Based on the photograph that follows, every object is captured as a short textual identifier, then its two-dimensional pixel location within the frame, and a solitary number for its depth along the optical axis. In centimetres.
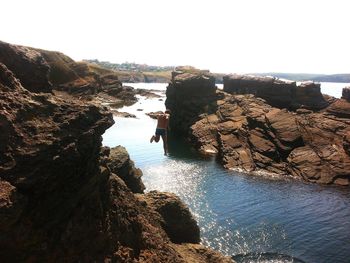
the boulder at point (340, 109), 8011
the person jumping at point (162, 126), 2645
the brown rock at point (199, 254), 2203
